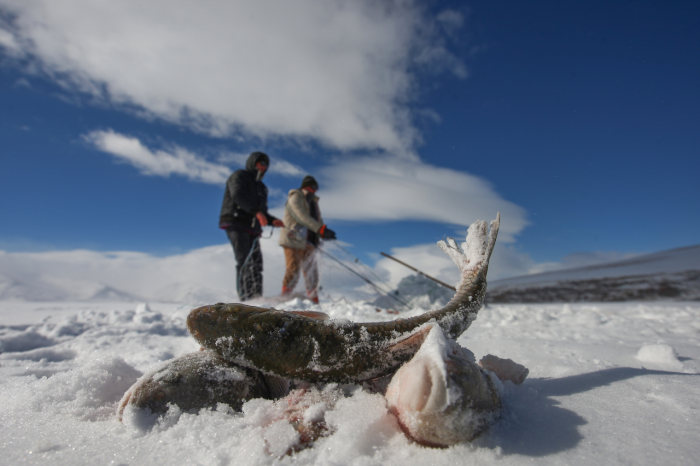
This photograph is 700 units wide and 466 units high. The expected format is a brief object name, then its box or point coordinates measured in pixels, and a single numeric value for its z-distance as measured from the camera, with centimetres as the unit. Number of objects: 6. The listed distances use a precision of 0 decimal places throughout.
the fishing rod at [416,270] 598
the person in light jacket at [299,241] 623
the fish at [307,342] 133
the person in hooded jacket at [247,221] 581
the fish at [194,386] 131
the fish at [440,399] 100
